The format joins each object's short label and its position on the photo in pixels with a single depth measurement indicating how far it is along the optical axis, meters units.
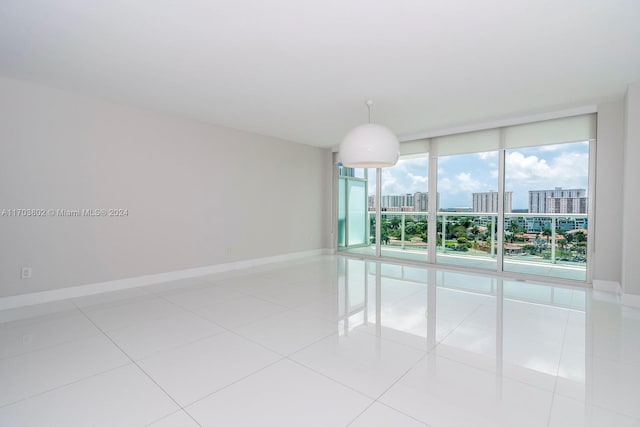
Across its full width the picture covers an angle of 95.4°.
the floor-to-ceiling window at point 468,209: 4.88
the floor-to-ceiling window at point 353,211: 6.84
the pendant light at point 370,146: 3.08
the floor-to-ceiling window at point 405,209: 5.57
